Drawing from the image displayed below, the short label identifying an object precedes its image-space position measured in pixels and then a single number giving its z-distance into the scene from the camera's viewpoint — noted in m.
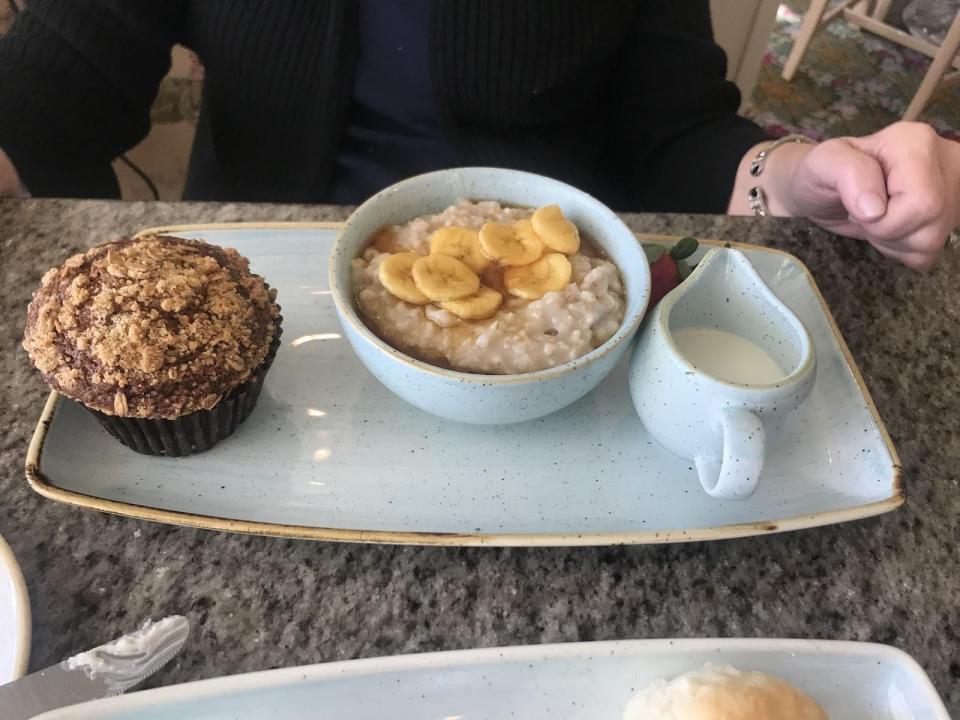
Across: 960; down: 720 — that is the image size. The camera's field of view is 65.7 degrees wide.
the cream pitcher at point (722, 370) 0.70
